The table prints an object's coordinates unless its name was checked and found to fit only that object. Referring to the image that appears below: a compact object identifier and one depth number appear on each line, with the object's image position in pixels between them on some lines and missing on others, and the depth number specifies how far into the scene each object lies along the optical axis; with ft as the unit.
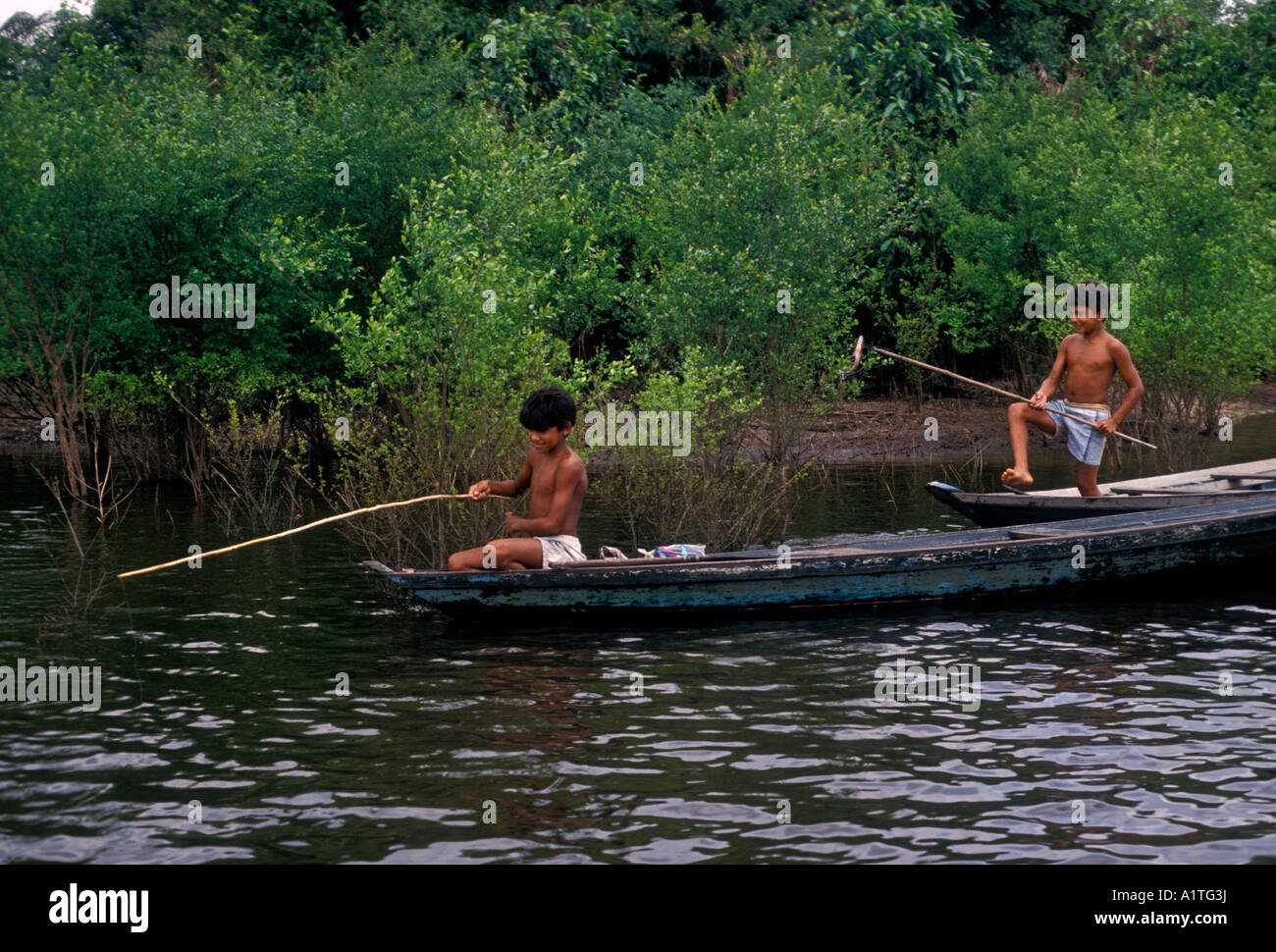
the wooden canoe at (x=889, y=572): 35.55
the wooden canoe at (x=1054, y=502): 45.91
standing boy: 44.75
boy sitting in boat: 34.32
